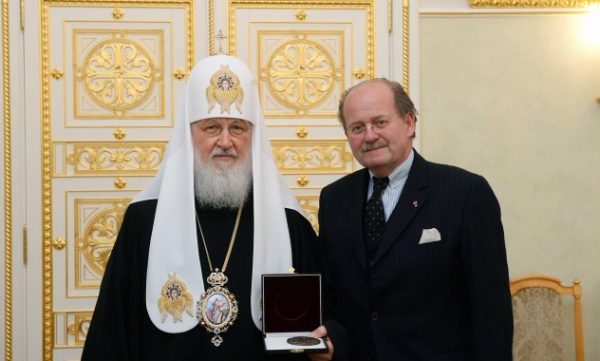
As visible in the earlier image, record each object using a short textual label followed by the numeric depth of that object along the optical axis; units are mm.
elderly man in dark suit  2463
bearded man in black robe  2734
